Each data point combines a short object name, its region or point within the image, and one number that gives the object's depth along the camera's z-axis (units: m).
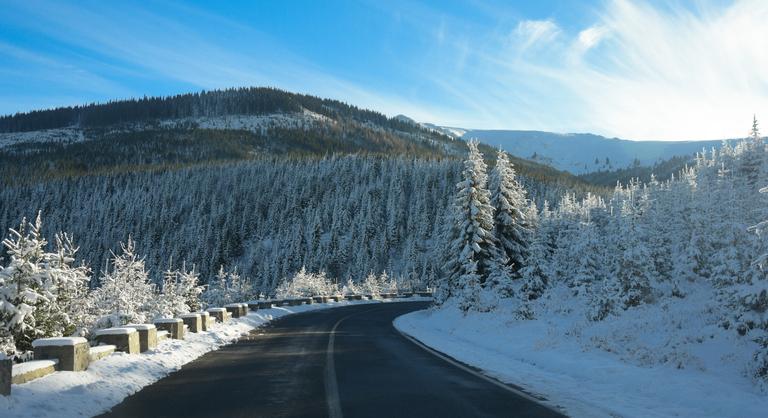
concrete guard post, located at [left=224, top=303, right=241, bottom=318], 27.34
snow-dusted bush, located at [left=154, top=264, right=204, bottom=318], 21.97
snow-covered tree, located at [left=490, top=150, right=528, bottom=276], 37.62
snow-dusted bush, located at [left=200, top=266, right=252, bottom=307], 66.18
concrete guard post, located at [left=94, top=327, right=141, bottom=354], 11.82
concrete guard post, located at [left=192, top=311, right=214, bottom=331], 19.34
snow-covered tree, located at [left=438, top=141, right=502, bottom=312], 33.75
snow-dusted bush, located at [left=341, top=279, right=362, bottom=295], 80.37
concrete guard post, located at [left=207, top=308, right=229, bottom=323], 22.98
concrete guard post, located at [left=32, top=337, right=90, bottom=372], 9.11
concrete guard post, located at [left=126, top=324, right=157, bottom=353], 12.86
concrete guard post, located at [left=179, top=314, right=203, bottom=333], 17.95
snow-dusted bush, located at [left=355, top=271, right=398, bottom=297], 83.62
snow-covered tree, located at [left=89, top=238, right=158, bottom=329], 16.75
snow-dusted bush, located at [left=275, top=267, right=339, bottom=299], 71.81
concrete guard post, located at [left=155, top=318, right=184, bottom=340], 15.56
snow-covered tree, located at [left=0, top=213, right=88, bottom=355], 10.38
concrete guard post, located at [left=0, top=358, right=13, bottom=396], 7.00
